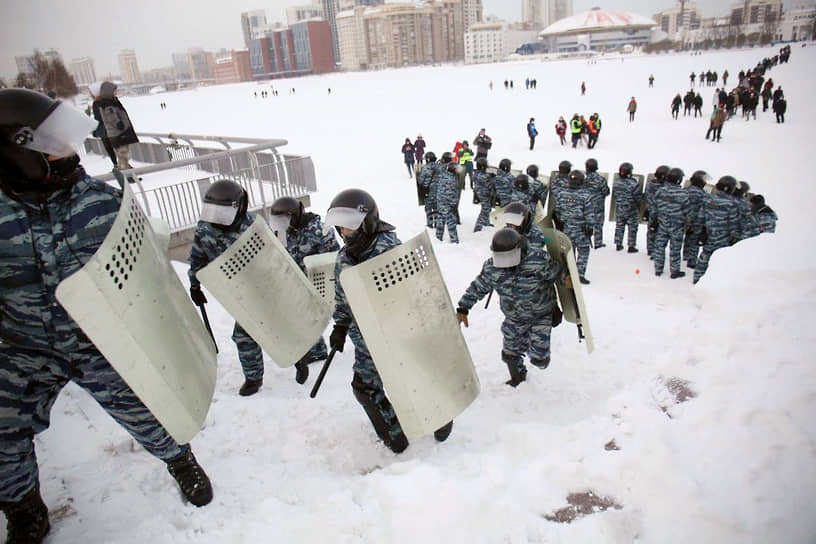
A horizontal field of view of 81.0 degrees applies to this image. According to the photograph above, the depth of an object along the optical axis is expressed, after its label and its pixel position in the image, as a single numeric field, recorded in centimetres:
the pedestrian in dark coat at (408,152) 1490
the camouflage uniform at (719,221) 621
